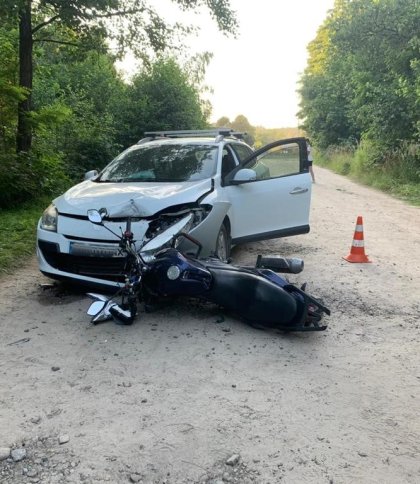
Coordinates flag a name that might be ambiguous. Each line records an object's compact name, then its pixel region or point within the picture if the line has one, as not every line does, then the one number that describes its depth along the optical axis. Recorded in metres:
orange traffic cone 6.43
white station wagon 4.59
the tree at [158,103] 15.91
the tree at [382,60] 14.64
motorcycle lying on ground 4.02
